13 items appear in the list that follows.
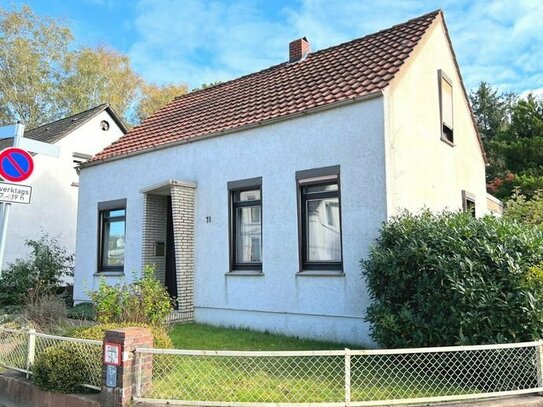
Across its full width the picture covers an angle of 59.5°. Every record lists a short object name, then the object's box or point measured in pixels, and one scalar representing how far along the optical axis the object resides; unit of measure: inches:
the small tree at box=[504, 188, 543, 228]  497.7
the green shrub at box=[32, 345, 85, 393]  222.7
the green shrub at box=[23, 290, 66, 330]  348.2
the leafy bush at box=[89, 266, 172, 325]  296.0
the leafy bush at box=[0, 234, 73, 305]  562.9
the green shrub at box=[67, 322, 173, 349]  253.1
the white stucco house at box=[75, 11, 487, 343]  340.8
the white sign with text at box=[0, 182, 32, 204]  244.1
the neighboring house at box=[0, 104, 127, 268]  727.7
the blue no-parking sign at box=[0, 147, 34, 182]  247.0
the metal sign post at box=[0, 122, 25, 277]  245.4
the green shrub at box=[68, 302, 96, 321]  429.6
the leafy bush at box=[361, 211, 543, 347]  232.7
